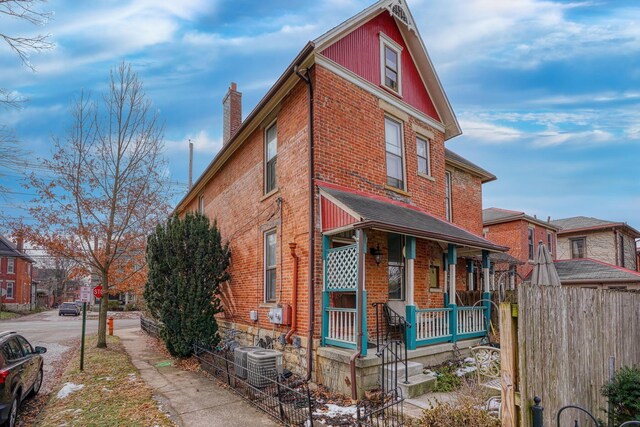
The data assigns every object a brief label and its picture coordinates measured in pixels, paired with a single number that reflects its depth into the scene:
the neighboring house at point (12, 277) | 43.21
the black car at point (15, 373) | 6.22
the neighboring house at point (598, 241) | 26.75
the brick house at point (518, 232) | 22.30
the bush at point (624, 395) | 5.45
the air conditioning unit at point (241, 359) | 8.76
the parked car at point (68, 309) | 39.78
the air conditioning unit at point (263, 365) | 8.14
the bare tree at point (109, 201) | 15.13
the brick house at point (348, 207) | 8.23
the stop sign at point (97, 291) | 13.71
